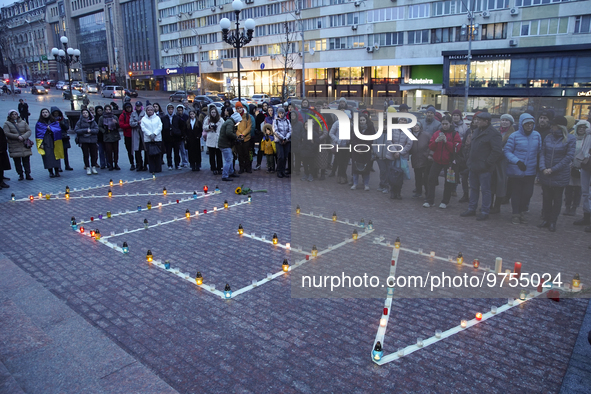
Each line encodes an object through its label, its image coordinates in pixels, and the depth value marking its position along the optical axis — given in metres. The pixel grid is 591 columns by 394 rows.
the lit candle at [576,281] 5.59
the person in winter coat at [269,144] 13.56
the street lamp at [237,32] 18.02
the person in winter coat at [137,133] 13.78
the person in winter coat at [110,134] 13.98
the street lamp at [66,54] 29.97
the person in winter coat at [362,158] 11.05
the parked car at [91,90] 66.43
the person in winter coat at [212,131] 13.16
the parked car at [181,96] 54.11
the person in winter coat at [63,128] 13.73
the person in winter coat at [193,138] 13.91
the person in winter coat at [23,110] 29.36
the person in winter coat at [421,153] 10.24
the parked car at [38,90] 63.06
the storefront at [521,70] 34.81
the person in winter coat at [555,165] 7.98
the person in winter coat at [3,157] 11.97
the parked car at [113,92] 59.88
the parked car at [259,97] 45.43
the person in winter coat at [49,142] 13.11
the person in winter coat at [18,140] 12.58
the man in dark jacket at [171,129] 13.91
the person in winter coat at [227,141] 12.12
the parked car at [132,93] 63.12
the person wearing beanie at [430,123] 10.07
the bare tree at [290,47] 60.38
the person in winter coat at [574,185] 8.00
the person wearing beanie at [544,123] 8.15
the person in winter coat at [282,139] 12.93
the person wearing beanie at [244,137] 13.56
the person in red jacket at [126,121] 14.08
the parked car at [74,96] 31.24
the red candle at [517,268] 5.94
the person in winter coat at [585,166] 7.87
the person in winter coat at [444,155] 9.72
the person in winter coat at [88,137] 13.80
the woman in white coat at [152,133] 13.25
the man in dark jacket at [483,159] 8.55
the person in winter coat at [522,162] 8.26
